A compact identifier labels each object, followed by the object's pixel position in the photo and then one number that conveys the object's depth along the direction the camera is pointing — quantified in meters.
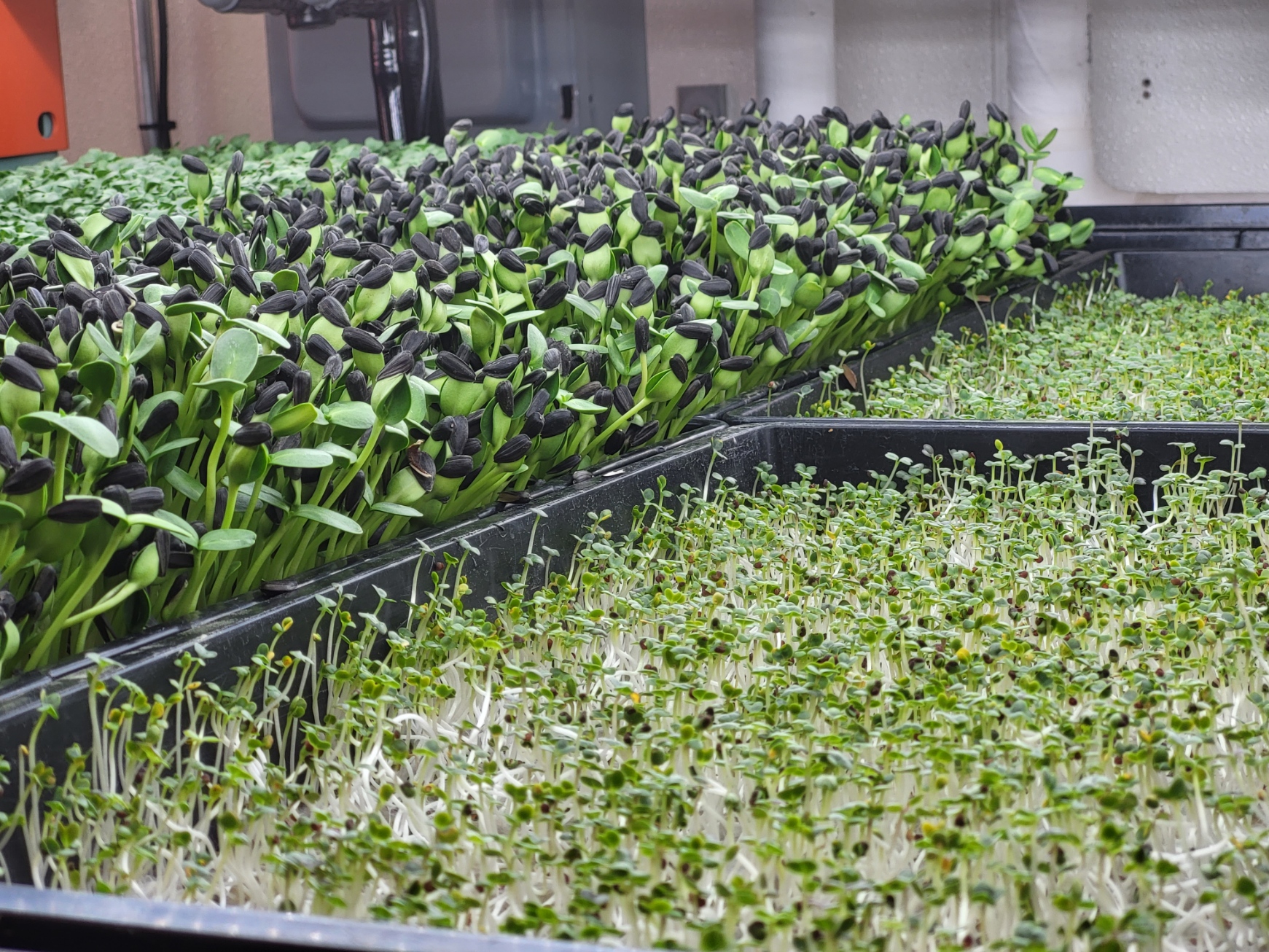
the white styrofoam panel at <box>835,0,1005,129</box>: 4.08
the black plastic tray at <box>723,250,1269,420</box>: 2.15
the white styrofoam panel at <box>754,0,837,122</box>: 3.84
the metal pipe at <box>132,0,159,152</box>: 4.17
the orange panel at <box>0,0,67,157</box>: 3.05
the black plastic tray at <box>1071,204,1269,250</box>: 3.22
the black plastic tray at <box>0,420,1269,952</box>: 0.56
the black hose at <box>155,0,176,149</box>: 4.12
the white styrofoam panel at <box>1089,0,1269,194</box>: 3.72
